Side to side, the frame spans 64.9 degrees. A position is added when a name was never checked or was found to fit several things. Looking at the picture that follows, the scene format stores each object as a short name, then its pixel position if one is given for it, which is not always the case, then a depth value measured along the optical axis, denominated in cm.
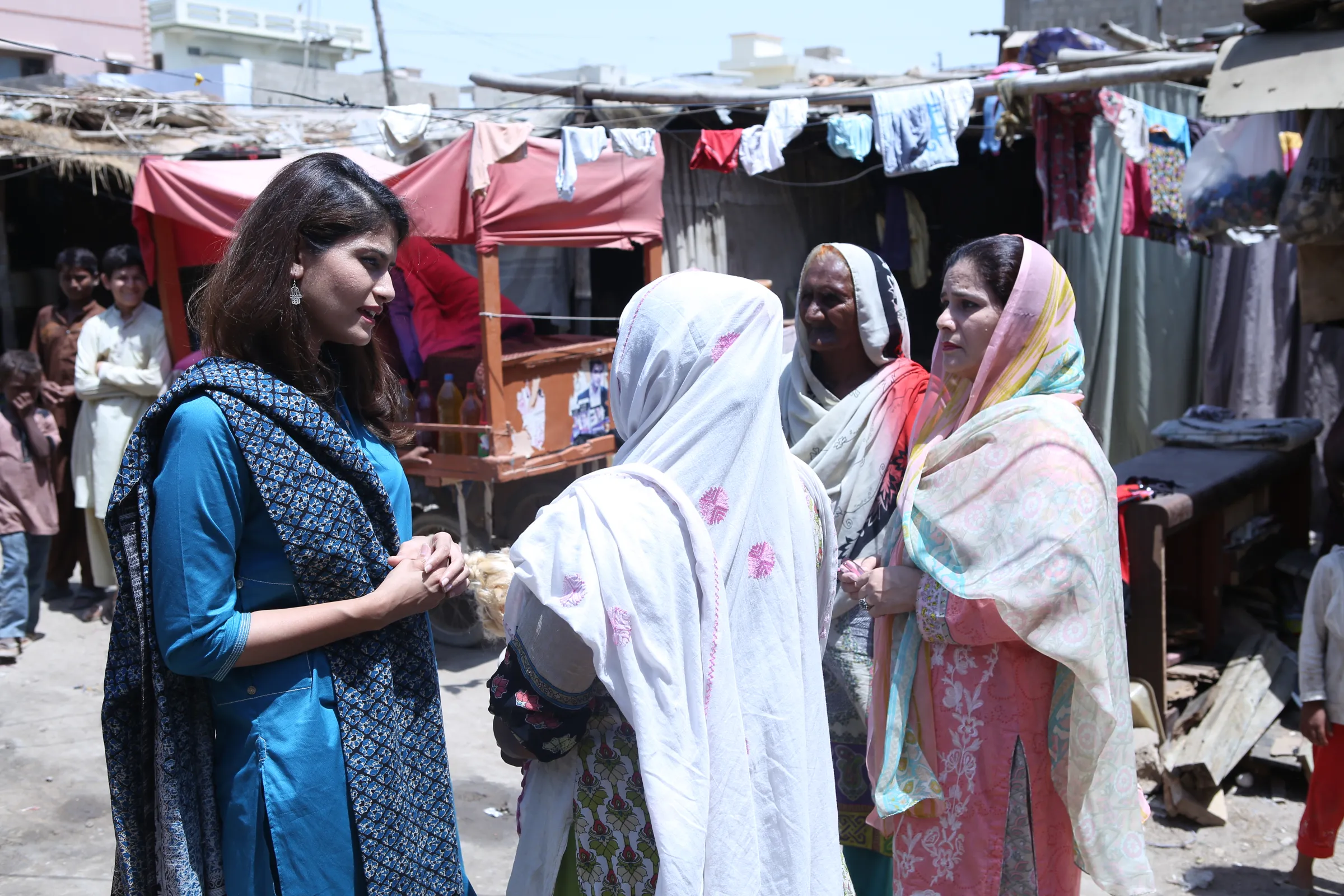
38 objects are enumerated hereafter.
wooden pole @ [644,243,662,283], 634
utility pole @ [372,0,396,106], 1299
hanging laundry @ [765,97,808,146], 630
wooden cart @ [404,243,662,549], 528
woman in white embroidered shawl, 145
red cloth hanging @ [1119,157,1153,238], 663
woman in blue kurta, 148
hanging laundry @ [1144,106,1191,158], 645
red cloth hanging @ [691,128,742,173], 632
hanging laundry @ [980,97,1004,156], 623
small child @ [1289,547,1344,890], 301
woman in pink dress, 207
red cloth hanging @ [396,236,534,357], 585
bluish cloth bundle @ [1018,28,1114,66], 703
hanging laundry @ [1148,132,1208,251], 663
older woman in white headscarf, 248
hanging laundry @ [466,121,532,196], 494
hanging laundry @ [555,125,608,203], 545
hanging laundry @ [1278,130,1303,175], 500
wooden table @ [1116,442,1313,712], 405
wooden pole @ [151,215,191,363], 661
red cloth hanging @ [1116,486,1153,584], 393
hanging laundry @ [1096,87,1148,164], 594
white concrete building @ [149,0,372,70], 4172
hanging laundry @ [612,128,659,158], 574
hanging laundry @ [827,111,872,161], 627
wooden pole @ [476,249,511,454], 522
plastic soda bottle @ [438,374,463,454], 555
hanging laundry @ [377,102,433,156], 567
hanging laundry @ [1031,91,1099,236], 625
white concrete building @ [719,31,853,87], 1806
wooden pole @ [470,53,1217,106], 555
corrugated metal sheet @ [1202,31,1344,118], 337
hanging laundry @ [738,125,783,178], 629
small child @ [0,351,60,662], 537
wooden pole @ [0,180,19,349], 803
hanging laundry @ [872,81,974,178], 613
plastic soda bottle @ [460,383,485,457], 549
